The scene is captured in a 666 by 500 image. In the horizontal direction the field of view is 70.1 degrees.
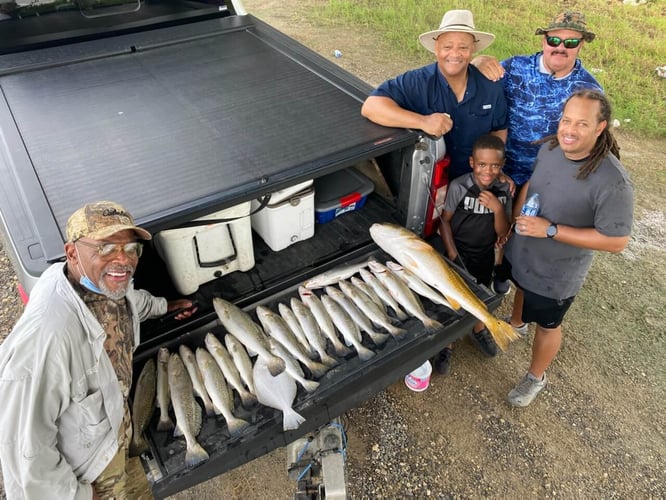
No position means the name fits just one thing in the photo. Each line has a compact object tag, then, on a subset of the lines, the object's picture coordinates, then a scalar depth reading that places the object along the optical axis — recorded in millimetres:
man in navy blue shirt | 3164
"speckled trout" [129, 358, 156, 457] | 2240
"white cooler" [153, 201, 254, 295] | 2805
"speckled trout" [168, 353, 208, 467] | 2154
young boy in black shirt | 3129
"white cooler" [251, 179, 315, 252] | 3118
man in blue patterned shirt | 3234
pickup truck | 2334
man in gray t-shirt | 2654
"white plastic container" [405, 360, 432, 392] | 3559
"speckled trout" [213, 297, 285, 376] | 2564
